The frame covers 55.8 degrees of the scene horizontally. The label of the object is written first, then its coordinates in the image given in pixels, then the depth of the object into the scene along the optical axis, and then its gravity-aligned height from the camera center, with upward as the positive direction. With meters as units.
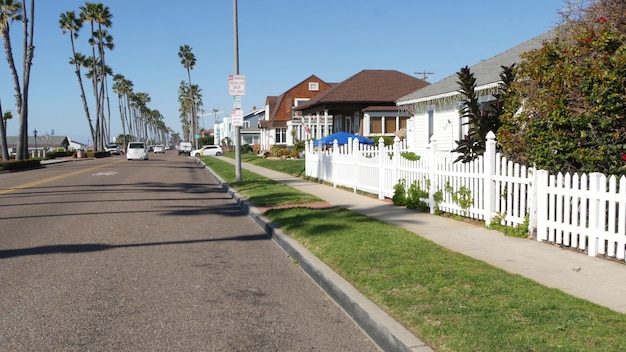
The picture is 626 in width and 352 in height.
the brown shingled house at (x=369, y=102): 36.50 +2.48
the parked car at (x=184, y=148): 84.22 -0.65
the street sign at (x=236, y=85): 20.08 +1.98
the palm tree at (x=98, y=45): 65.00 +12.05
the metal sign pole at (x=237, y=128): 20.70 +0.53
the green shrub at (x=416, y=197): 12.45 -1.19
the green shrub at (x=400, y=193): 13.32 -1.19
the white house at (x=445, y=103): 19.30 +1.49
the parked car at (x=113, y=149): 88.19 -0.72
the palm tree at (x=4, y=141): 38.28 +0.29
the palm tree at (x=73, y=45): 62.38 +11.29
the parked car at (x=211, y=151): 67.19 -0.88
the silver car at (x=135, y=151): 50.72 -0.61
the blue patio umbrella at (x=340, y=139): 30.28 +0.15
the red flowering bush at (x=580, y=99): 7.97 +0.58
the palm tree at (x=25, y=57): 38.50 +5.94
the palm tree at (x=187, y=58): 88.88 +12.92
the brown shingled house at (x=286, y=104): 65.62 +4.30
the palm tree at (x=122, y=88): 114.56 +11.09
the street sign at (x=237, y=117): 20.44 +0.90
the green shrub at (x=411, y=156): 18.55 -0.48
